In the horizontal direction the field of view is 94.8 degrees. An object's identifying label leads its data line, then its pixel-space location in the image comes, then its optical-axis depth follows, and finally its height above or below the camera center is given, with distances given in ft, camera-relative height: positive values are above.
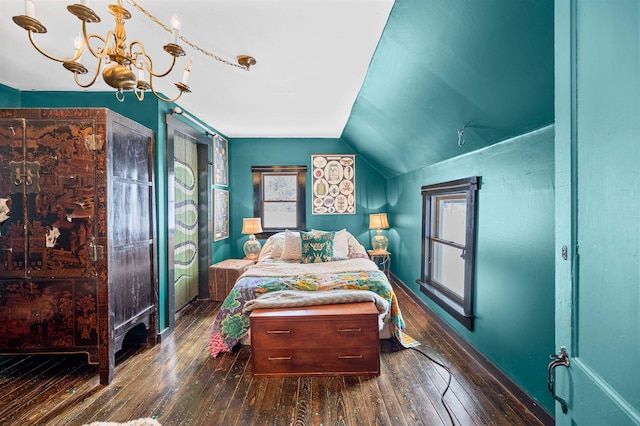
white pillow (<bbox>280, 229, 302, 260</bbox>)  13.30 -1.63
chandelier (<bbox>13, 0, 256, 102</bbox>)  3.67 +2.42
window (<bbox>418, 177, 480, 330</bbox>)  8.45 -1.22
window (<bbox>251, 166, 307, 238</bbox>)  16.81 +0.71
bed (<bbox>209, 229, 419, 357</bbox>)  8.41 -2.43
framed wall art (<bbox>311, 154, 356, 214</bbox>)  16.83 +1.60
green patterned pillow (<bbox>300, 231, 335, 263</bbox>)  12.71 -1.61
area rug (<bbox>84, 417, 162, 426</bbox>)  5.87 -4.19
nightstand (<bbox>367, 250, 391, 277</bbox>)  15.42 -2.58
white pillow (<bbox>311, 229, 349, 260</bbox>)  13.56 -1.57
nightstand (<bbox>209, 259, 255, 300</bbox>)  13.43 -2.97
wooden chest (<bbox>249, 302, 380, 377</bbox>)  7.63 -3.44
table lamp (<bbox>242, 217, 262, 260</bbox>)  15.24 -1.43
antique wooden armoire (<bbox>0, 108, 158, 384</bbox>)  7.27 -0.46
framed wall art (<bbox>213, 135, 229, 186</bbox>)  14.64 +2.71
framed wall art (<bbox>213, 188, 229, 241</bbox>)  14.53 -0.04
